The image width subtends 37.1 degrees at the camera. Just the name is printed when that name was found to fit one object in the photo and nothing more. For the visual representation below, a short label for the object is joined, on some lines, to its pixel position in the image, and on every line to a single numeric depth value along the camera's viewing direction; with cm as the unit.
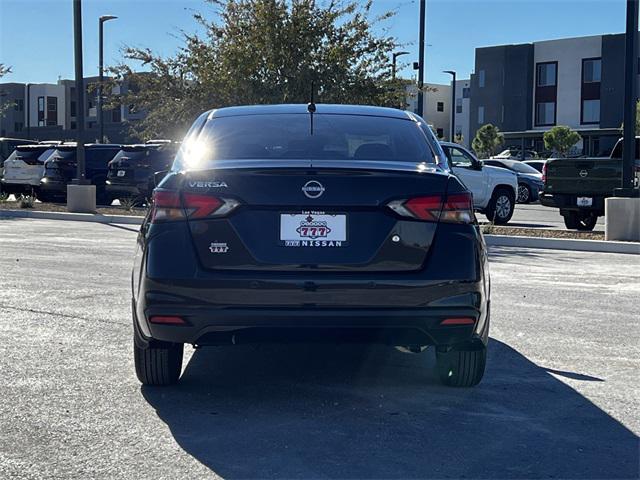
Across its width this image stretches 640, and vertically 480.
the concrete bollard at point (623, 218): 1467
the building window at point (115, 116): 7888
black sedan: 476
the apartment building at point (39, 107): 8850
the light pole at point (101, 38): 3812
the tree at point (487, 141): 6422
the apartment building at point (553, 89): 6456
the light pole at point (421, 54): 2498
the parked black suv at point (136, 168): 2300
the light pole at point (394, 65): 2094
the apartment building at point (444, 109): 9588
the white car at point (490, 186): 1959
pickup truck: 1695
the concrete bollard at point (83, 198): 2192
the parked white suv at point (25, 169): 2617
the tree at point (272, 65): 1998
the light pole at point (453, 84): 5639
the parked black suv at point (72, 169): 2516
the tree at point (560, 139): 5875
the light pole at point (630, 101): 1477
